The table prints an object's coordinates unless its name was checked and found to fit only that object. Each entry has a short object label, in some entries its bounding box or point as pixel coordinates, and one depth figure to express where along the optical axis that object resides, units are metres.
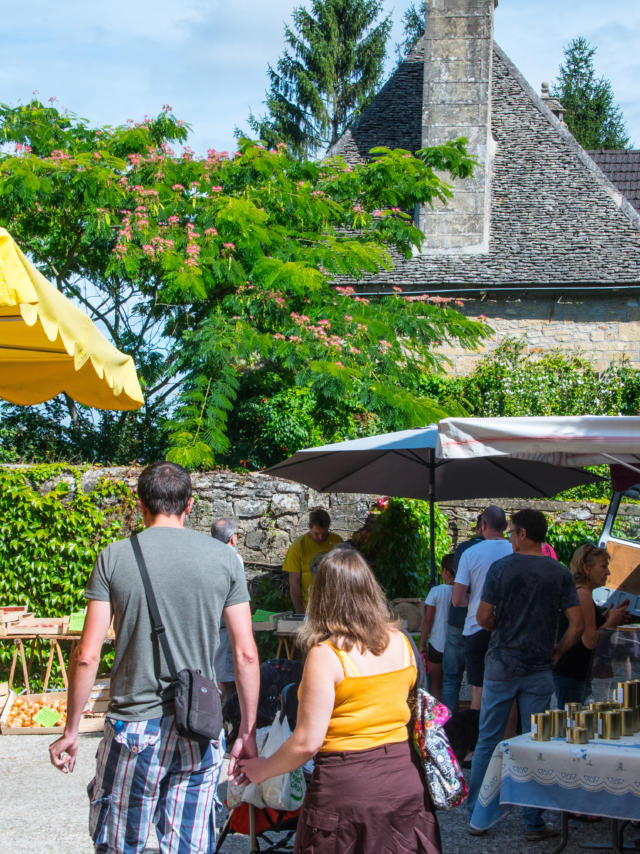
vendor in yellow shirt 8.01
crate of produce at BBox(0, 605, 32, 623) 8.18
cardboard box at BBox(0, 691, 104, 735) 7.33
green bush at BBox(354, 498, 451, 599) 9.17
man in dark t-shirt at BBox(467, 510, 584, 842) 4.63
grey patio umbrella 7.53
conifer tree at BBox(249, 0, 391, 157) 27.97
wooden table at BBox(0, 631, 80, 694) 7.92
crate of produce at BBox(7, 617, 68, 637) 7.93
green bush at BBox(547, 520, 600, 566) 9.90
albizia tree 11.09
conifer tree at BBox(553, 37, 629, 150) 33.75
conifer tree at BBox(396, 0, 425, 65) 32.94
